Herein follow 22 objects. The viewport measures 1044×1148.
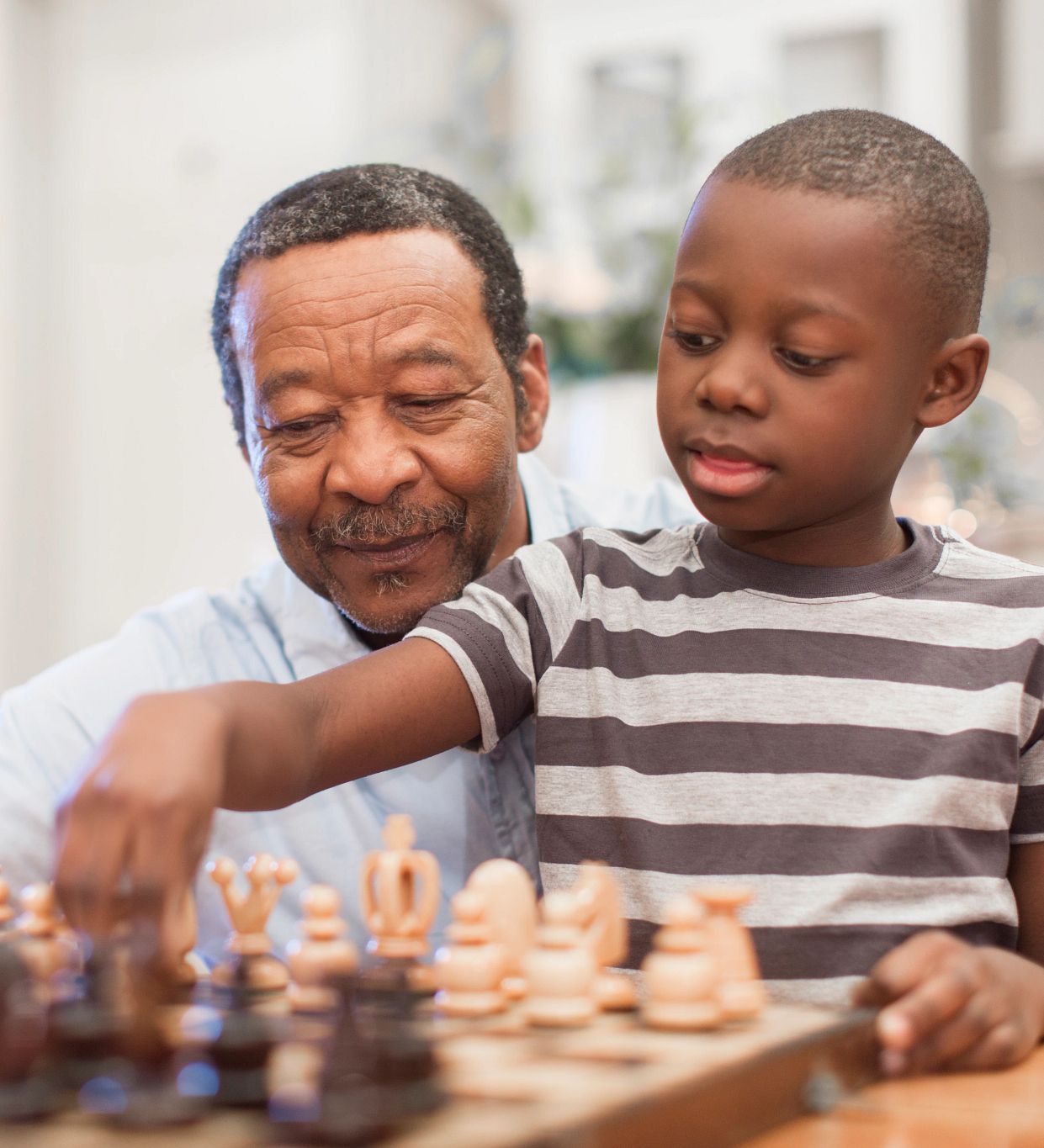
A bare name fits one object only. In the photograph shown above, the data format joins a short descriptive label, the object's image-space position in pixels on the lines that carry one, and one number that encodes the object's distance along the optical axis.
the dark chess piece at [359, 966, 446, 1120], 0.58
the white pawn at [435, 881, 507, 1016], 0.78
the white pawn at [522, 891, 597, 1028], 0.75
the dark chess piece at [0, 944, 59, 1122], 0.59
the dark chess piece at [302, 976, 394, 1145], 0.55
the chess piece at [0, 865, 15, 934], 0.96
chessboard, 0.58
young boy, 1.01
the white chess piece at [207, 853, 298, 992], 0.97
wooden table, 0.68
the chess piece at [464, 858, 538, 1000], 0.84
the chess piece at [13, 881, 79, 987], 0.85
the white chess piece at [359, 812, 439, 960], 0.90
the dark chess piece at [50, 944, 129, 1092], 0.63
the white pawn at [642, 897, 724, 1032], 0.75
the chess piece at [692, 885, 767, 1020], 0.77
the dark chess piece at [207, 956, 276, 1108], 0.60
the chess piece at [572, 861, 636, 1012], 0.86
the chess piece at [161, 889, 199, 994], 0.77
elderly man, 1.38
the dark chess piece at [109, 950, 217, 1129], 0.58
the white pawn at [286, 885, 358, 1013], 0.81
